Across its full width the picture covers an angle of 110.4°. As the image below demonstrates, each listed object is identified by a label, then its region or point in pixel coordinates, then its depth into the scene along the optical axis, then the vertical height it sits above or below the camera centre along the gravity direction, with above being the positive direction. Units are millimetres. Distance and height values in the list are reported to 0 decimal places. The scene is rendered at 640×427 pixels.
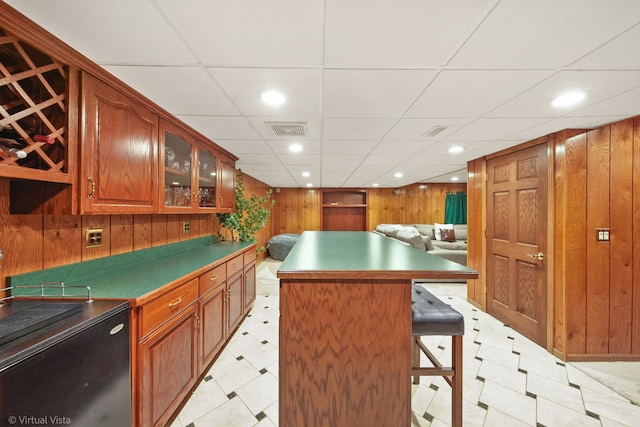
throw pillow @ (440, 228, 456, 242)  5695 -534
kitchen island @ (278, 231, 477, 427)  1175 -734
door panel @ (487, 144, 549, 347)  2420 -313
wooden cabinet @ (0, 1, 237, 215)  990 +444
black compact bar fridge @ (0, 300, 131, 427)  758 -623
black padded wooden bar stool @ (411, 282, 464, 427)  1289 -698
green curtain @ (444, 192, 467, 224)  6918 +195
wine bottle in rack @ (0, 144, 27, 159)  944 +256
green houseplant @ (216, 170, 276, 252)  3227 -85
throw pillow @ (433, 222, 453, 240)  5821 -362
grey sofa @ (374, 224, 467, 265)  4797 -598
